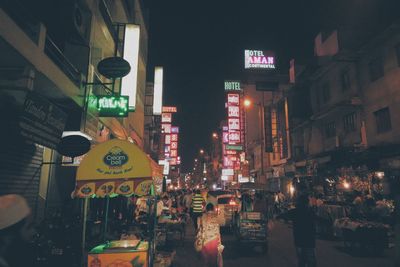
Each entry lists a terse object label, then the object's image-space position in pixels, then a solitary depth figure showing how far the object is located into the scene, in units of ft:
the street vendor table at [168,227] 40.01
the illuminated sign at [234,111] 153.38
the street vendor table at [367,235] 37.50
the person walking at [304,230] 21.57
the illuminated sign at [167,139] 163.25
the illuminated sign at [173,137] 173.68
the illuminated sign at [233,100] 155.22
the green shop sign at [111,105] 42.88
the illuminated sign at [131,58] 50.06
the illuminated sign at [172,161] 170.89
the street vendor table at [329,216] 50.19
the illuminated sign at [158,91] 99.60
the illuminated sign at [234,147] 152.35
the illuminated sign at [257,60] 164.14
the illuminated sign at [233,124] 152.56
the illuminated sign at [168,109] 155.55
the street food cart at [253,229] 38.55
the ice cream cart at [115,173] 19.95
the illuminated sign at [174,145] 173.06
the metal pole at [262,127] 136.82
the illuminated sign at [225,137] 191.60
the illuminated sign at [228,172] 186.39
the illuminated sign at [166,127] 152.28
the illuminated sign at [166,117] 152.93
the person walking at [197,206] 49.06
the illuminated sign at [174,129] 177.99
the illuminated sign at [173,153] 170.60
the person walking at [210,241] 21.89
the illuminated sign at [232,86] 188.96
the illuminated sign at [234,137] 151.90
